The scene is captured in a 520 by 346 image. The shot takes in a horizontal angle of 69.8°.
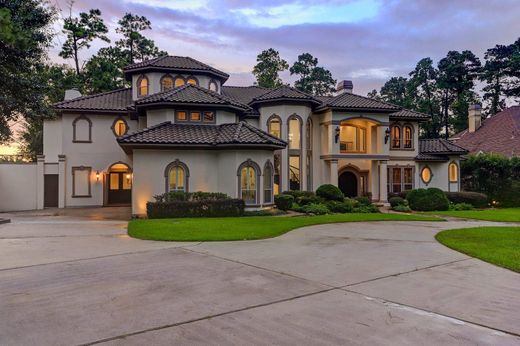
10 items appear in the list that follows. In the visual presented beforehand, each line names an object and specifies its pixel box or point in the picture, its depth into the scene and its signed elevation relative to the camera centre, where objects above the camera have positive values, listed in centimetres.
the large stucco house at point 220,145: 1780 +223
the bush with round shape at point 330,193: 2066 -57
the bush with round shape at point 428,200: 2131 -102
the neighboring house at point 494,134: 3338 +483
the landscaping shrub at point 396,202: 2261 -119
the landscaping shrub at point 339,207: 1962 -128
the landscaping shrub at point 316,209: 1833 -130
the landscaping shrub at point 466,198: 2392 -103
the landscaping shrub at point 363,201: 2134 -106
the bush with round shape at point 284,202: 1905 -97
